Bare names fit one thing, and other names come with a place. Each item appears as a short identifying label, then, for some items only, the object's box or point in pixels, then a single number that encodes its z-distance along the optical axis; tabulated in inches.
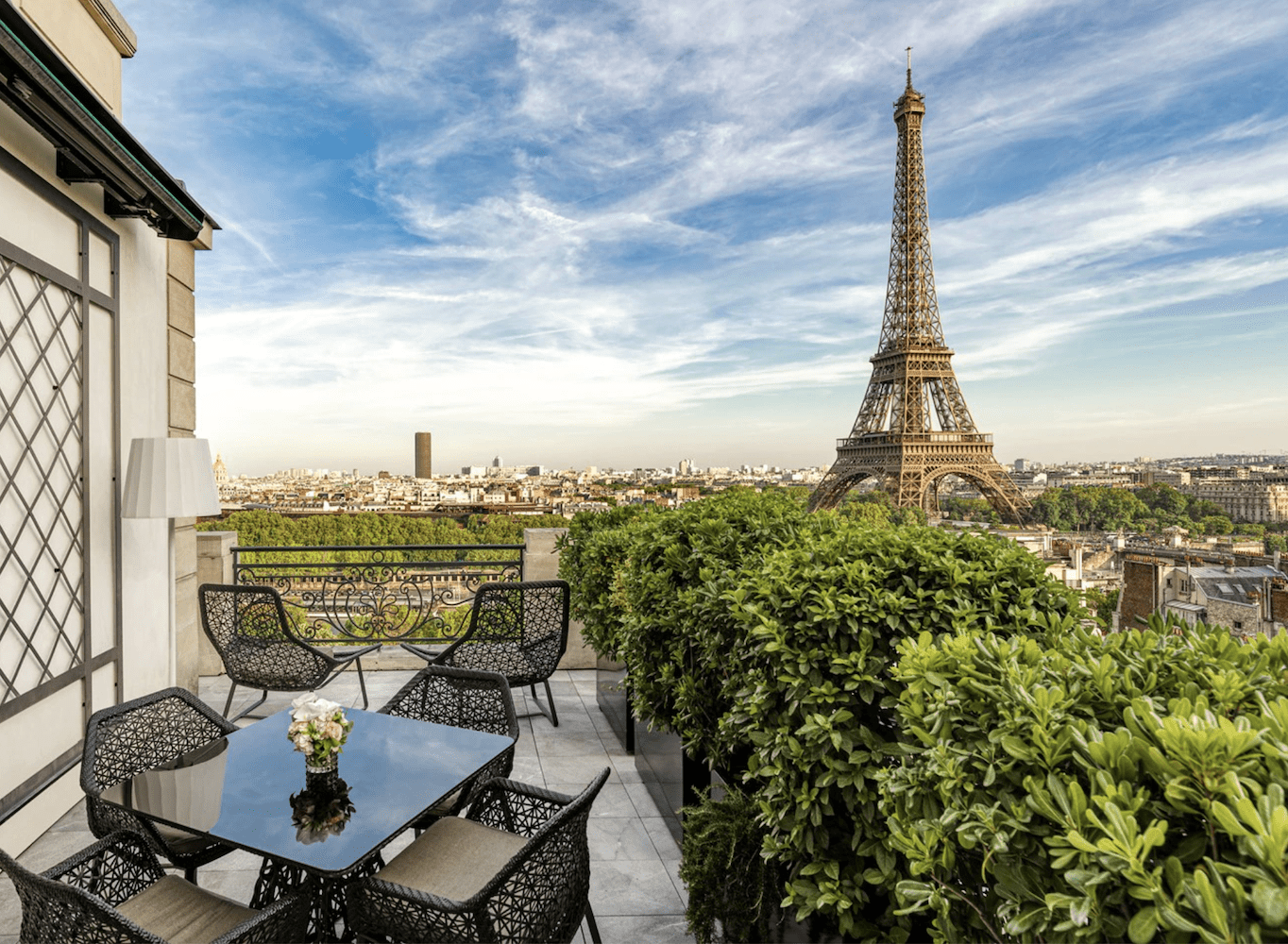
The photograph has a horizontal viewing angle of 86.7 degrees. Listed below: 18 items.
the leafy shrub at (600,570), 151.1
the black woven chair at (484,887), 64.0
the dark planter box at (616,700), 157.1
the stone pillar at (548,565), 227.3
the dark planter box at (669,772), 108.9
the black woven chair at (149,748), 82.7
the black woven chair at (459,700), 109.0
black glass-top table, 70.7
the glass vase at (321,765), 81.2
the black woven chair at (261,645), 163.2
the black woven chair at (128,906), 54.4
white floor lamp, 142.4
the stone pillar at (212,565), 214.7
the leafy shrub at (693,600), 92.8
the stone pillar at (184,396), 178.5
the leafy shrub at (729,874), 76.5
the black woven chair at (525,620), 174.7
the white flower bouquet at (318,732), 80.1
